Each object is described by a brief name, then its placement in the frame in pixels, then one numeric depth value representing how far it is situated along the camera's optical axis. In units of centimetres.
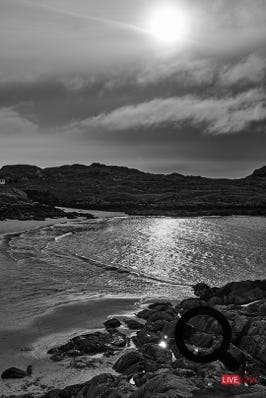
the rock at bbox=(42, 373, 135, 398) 1322
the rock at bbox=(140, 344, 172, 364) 1695
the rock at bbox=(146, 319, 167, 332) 2134
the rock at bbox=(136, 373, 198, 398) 1176
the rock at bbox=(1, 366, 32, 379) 1596
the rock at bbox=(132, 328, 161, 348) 1945
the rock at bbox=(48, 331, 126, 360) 1859
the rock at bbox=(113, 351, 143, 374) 1625
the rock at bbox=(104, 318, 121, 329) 2277
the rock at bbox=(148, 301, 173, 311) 2514
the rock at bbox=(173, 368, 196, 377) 1435
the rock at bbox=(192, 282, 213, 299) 2973
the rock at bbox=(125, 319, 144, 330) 2243
